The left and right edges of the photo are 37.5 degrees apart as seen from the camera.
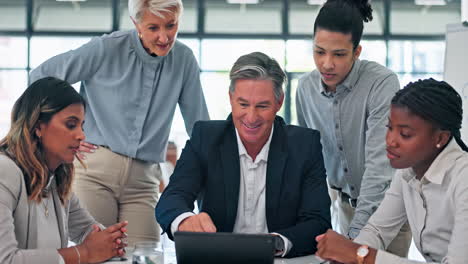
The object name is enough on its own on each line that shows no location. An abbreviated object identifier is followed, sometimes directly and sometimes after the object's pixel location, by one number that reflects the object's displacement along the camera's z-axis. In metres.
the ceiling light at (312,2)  10.88
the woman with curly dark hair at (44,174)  2.15
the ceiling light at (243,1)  10.86
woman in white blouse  2.16
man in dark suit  2.49
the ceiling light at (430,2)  10.99
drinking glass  2.03
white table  2.19
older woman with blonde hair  3.06
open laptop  1.93
